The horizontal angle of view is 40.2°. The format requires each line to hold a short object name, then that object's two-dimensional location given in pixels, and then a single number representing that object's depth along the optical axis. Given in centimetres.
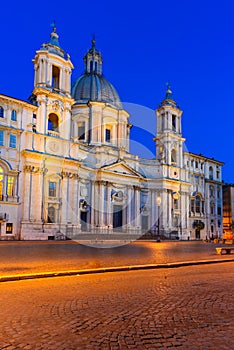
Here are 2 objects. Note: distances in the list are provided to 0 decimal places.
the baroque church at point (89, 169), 4053
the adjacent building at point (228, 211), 7631
